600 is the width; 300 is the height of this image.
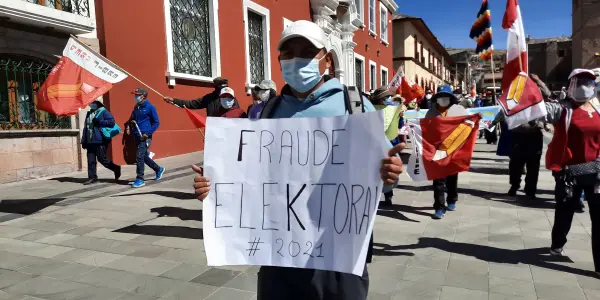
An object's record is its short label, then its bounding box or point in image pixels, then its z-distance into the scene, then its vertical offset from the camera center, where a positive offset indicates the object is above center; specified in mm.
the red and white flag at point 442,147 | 4930 -323
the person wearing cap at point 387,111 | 5086 +120
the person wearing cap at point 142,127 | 7777 +24
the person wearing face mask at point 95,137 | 7895 -126
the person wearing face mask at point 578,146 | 3590 -261
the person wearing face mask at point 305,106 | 1839 +80
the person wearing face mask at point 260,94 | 5516 +446
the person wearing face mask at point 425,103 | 15917 +657
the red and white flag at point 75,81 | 4867 +571
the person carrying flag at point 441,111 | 5483 +116
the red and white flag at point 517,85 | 3707 +282
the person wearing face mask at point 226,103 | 5488 +301
